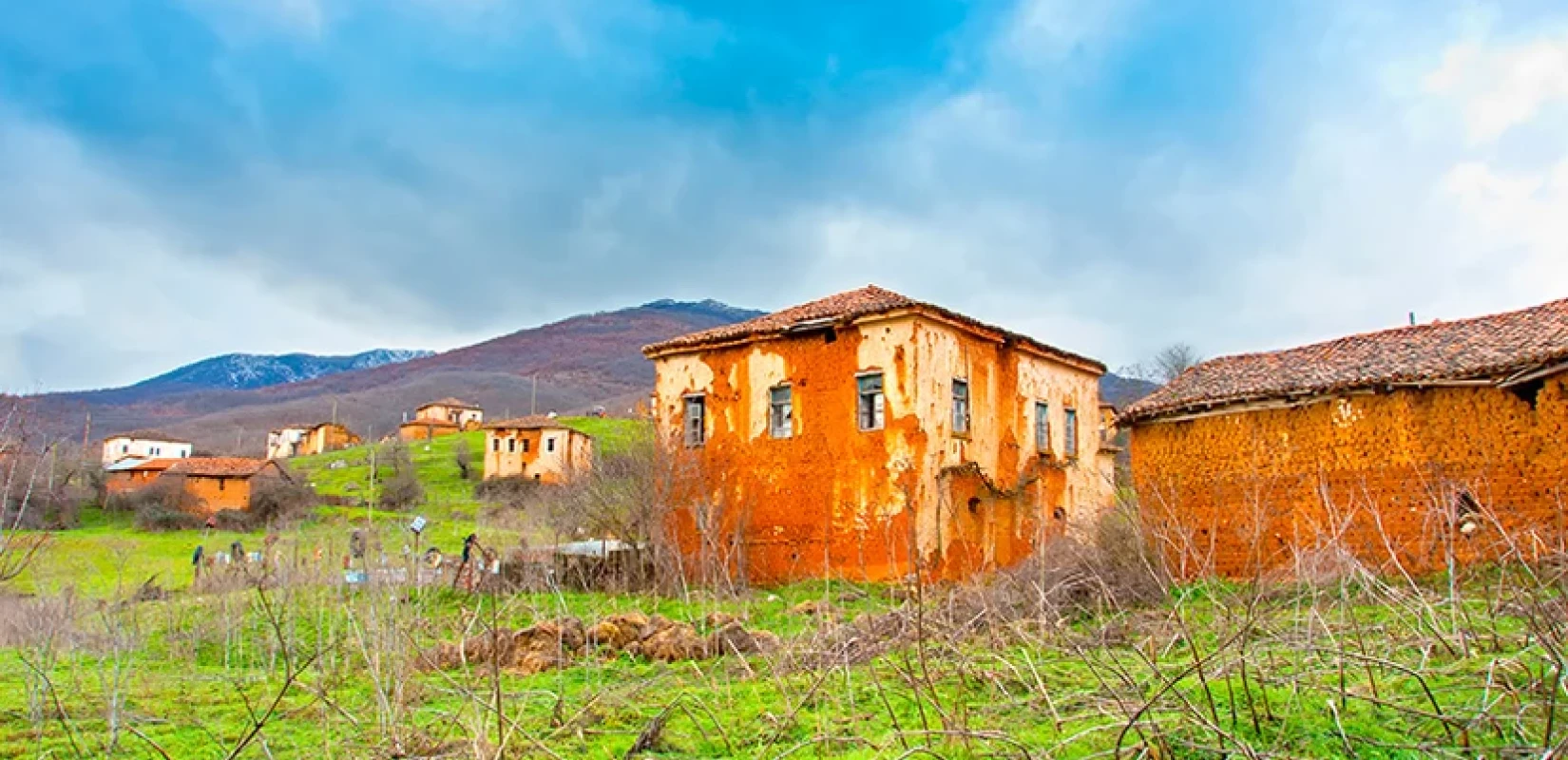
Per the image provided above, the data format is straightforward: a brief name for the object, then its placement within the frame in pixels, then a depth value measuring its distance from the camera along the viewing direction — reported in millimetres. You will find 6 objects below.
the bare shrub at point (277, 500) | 44281
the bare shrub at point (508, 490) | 45812
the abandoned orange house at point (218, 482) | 46219
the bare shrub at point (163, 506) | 42406
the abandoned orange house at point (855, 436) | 19031
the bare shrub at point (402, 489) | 47500
